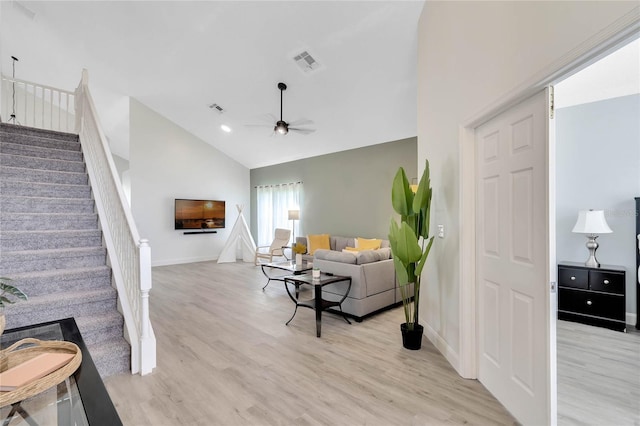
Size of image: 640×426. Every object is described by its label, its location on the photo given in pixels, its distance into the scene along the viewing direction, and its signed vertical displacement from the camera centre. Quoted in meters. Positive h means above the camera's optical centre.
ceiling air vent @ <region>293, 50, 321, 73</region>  4.37 +2.34
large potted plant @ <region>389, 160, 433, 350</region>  2.64 -0.18
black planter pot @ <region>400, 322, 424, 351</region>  2.82 -1.18
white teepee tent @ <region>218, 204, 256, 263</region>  7.92 -0.79
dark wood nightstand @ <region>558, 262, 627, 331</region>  3.23 -0.91
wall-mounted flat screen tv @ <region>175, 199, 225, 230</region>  7.58 +0.02
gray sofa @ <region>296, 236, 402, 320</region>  3.61 -0.82
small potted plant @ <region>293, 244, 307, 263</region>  4.82 -0.59
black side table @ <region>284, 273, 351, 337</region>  3.17 -0.85
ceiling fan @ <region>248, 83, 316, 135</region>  4.76 +1.89
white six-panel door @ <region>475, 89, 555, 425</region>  1.64 -0.28
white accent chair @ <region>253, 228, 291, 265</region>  7.39 -0.73
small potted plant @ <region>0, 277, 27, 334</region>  1.19 -0.32
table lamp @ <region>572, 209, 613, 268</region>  3.33 -0.13
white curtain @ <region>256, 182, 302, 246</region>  7.98 +0.24
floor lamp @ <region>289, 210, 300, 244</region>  7.45 +0.00
